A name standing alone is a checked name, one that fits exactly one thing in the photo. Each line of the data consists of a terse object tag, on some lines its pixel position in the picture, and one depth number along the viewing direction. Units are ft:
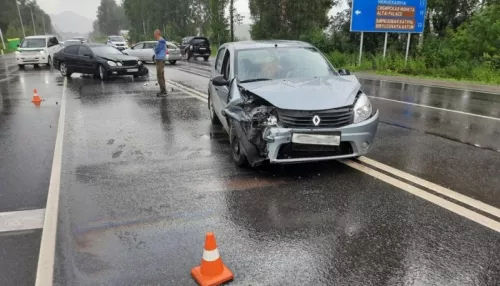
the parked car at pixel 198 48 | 110.63
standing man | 41.50
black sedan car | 58.75
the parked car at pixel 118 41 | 133.80
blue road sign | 71.00
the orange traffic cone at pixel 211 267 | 10.27
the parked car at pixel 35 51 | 82.89
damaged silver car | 16.46
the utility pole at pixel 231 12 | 131.59
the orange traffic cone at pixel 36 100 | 39.14
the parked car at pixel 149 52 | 90.94
